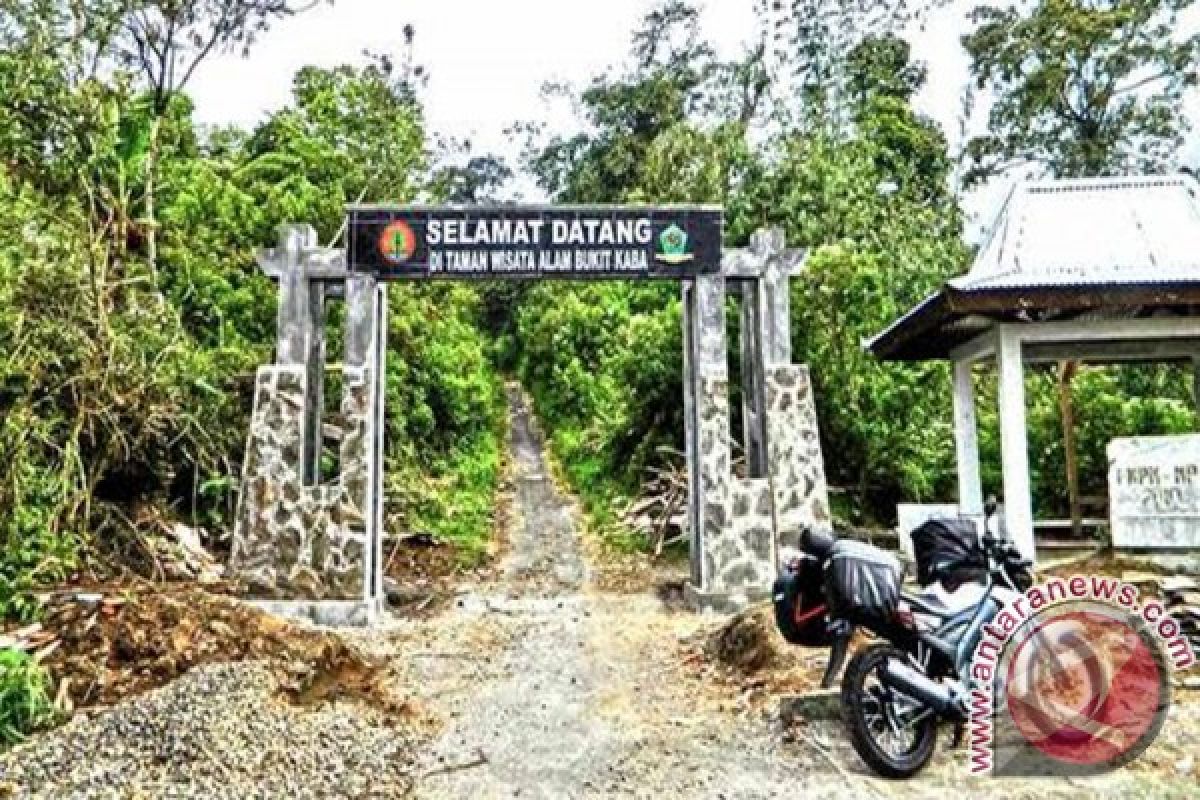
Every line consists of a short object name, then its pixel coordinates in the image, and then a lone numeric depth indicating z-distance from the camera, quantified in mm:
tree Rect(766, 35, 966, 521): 11531
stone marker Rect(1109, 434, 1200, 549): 7062
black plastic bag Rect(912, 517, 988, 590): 4207
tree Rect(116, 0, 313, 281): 11836
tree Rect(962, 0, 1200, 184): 20531
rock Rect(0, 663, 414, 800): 3809
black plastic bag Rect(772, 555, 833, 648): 4598
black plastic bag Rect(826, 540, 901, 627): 4180
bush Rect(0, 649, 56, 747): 4375
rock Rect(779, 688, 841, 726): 4738
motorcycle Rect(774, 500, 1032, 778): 4004
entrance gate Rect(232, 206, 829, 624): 8031
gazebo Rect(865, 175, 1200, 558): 6523
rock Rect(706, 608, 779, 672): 5949
